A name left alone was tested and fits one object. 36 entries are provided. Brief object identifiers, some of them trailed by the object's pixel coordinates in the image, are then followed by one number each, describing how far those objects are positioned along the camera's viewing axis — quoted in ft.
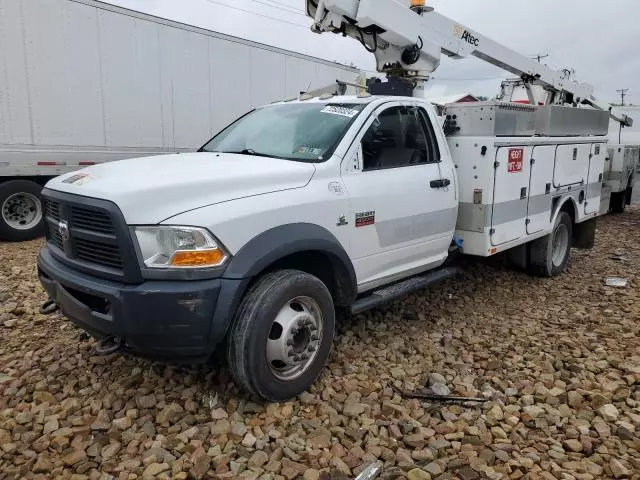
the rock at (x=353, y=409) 10.67
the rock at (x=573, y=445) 9.64
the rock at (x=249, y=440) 9.63
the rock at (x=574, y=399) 11.18
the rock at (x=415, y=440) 9.73
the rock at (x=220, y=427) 9.94
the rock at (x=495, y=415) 10.55
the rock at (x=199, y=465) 8.83
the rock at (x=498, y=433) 10.00
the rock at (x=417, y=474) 8.82
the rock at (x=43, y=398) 10.94
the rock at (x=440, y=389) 11.60
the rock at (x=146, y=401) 10.82
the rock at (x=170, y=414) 10.33
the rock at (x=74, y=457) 9.11
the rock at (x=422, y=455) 9.34
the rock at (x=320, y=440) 9.67
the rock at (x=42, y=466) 8.88
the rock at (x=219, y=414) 10.39
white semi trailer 24.04
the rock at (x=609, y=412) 10.59
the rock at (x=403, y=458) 9.18
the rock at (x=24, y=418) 10.20
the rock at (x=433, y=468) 8.95
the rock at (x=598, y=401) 11.09
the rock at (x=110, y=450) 9.30
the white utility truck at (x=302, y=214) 9.32
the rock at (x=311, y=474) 8.80
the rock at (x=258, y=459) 9.12
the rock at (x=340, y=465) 8.98
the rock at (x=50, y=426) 9.94
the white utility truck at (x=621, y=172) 36.86
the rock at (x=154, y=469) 8.81
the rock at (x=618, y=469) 8.89
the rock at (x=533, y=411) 10.74
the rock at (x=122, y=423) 10.12
